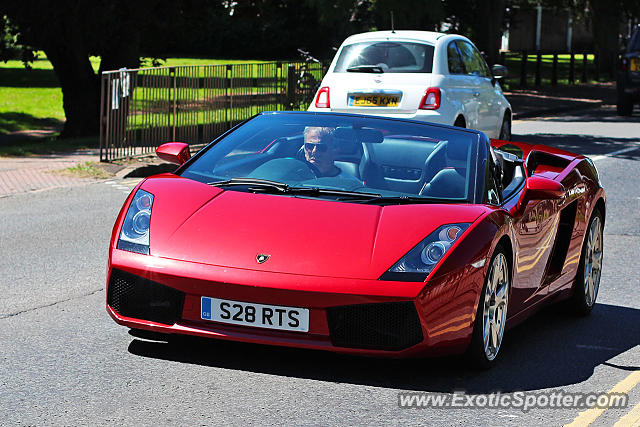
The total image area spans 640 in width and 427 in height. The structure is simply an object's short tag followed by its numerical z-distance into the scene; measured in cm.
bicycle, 2177
